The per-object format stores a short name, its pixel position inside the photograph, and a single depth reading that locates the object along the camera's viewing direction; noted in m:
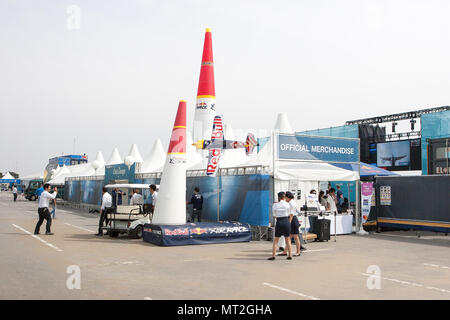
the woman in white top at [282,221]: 10.17
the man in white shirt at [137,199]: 15.18
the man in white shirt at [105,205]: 15.07
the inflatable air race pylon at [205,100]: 18.80
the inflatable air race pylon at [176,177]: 13.78
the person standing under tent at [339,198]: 19.98
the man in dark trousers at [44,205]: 14.16
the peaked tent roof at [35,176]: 56.87
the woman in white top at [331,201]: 16.36
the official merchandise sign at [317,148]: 15.85
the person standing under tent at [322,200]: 16.55
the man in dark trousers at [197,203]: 17.31
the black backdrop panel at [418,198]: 15.65
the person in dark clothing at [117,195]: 16.84
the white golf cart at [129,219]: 14.35
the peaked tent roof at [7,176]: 88.29
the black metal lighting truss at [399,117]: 43.81
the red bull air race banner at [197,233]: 12.62
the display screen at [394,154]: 45.94
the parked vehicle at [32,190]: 46.84
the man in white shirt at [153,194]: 14.83
